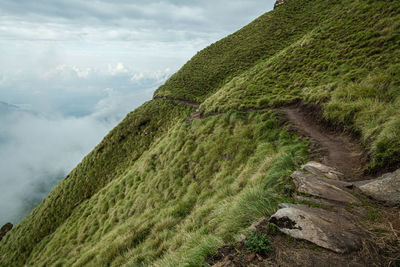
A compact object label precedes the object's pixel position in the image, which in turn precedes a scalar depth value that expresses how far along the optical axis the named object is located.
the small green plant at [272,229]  3.09
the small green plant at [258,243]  2.76
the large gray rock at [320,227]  2.62
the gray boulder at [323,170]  4.80
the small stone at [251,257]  2.74
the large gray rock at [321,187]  3.71
